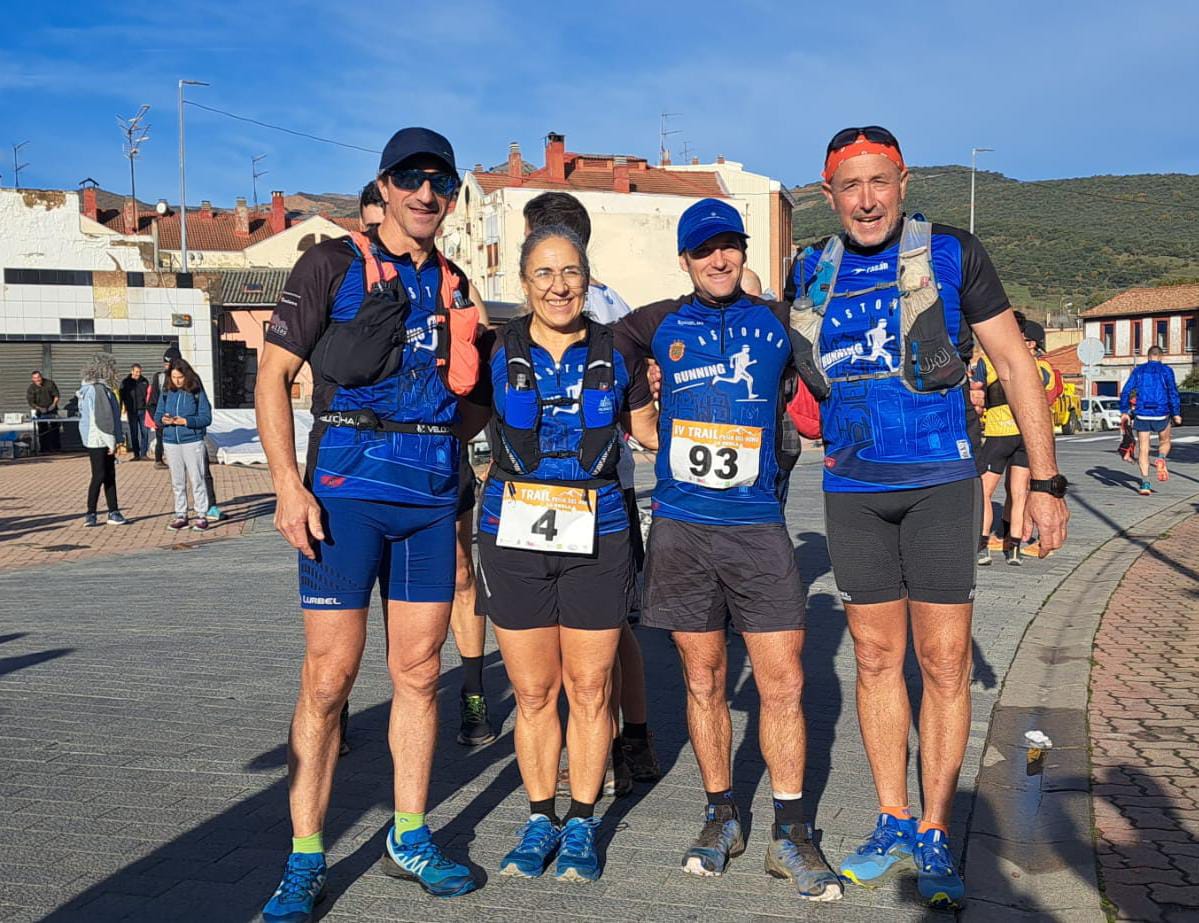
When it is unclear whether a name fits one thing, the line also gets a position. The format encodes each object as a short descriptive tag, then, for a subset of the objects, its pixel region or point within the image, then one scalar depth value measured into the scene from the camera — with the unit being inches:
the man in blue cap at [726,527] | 150.1
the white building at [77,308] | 1304.1
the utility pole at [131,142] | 1919.3
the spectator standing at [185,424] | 529.0
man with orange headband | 144.4
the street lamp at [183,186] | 1765.5
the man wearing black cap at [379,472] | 138.4
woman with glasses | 149.2
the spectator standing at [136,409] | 1029.2
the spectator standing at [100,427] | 557.9
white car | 1625.9
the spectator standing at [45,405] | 1081.1
